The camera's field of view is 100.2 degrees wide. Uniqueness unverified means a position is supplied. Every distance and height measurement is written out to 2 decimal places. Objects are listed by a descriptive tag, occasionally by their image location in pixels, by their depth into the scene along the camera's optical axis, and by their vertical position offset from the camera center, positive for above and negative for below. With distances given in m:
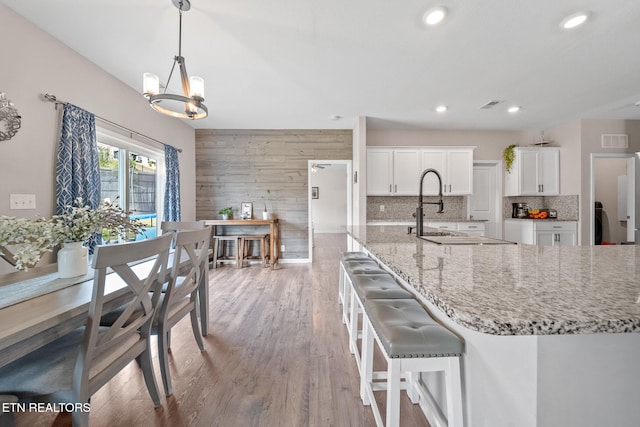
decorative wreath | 1.95 +0.71
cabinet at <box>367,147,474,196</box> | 4.81 +0.83
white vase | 1.53 -0.27
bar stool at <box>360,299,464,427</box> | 0.97 -0.52
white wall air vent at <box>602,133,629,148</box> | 4.35 +1.18
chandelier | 1.92 +0.91
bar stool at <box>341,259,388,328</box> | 1.98 -0.43
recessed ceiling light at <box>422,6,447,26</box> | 1.97 +1.50
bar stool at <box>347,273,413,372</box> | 1.50 -0.45
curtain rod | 2.31 +1.03
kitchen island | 0.55 -0.32
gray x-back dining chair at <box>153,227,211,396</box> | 1.62 -0.55
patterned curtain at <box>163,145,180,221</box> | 4.18 +0.42
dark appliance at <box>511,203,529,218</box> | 4.93 +0.05
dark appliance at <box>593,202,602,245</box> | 4.70 -0.19
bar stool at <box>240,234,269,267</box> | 4.87 -0.59
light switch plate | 2.07 +0.10
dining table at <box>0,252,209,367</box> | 0.89 -0.38
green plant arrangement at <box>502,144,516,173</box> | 4.83 +1.04
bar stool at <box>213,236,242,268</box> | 4.80 -0.66
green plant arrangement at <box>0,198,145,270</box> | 1.31 -0.08
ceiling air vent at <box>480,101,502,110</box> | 3.73 +1.55
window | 3.16 +0.52
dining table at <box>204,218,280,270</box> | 4.75 -0.19
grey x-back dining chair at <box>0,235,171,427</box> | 1.03 -0.62
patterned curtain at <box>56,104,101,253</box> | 2.37 +0.48
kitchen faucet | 2.07 -0.06
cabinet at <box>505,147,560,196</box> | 4.73 +0.74
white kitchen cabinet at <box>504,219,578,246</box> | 4.42 -0.32
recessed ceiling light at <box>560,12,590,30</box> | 2.03 +1.50
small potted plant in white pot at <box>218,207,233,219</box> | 5.07 +0.03
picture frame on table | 5.20 +0.05
